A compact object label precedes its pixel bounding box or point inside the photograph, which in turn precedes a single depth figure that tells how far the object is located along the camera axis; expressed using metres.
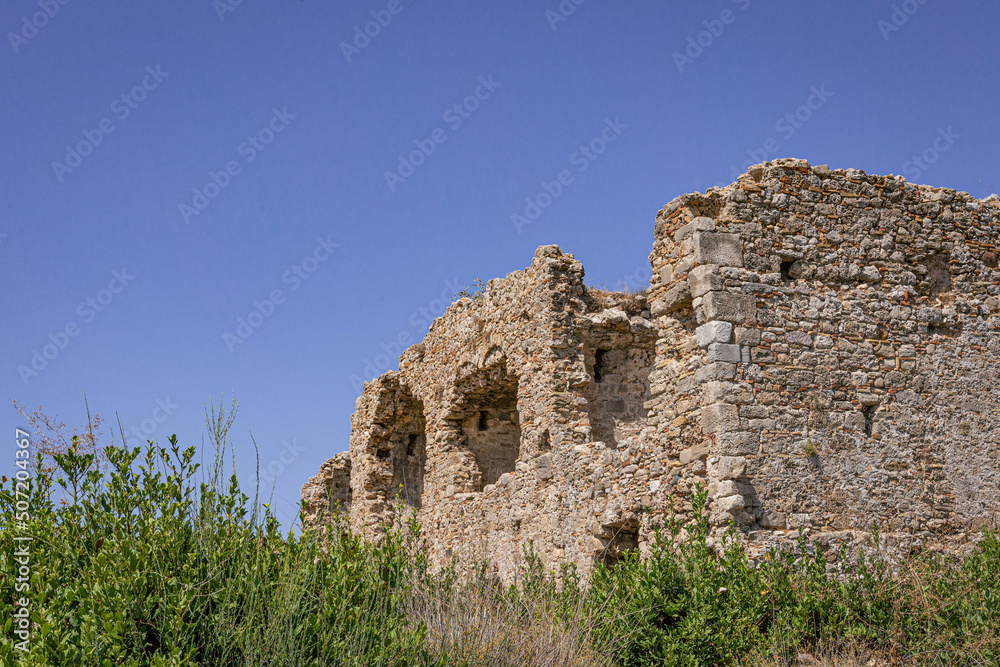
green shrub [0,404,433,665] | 4.33
